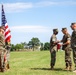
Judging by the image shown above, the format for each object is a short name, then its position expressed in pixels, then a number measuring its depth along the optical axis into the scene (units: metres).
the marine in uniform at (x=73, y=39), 14.31
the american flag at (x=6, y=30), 16.40
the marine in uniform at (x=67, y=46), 15.55
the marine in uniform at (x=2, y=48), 14.68
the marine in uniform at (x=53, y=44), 15.83
